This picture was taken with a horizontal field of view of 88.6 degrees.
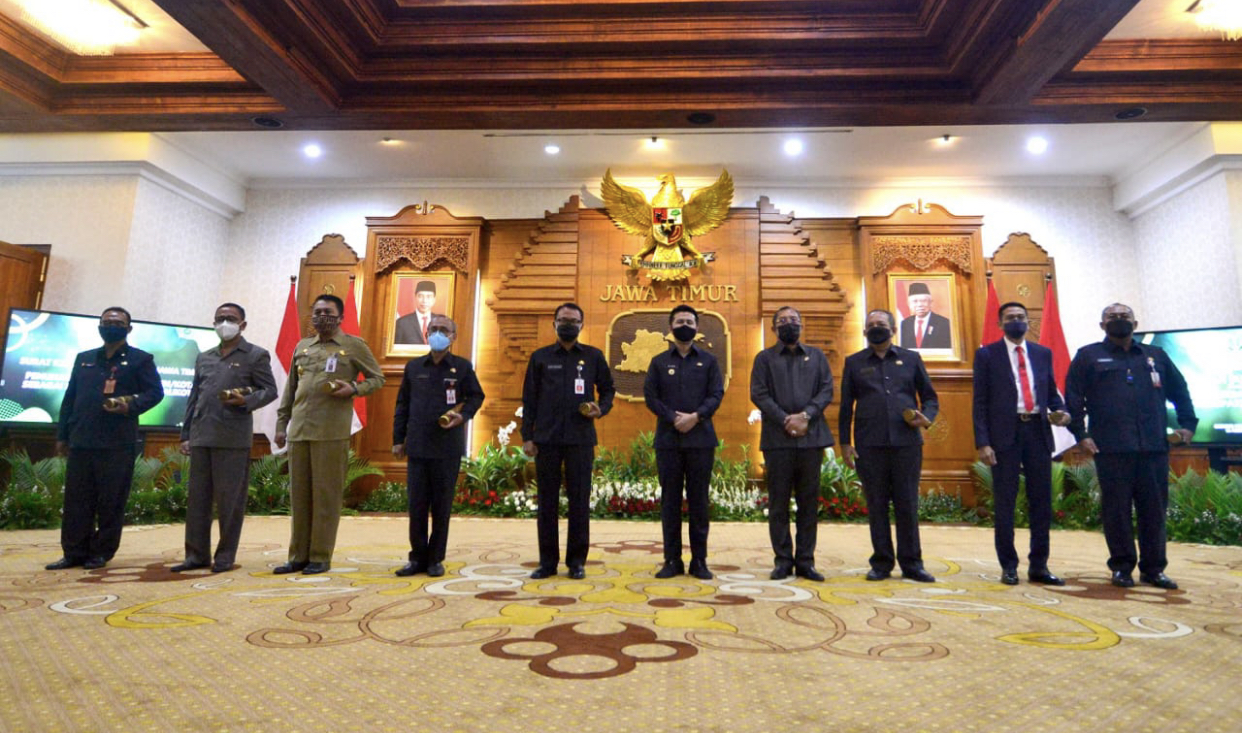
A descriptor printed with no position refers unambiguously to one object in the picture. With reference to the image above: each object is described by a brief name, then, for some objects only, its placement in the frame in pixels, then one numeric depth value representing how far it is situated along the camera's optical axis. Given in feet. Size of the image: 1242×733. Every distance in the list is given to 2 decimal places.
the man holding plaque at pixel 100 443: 11.10
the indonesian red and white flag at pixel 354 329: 24.25
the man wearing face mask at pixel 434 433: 10.84
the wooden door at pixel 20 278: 21.61
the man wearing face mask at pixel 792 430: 10.69
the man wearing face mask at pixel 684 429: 10.78
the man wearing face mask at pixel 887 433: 10.57
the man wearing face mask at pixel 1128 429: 10.23
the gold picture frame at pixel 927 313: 25.34
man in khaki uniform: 10.85
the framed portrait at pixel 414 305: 26.40
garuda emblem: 25.88
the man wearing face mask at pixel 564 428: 10.71
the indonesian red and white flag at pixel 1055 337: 23.61
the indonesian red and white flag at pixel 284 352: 24.48
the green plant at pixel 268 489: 22.27
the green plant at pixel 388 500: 23.84
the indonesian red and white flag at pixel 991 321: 24.45
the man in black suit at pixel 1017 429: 10.38
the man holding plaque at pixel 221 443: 10.90
